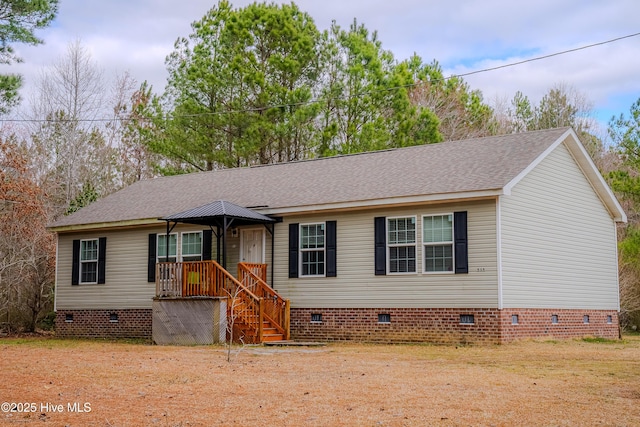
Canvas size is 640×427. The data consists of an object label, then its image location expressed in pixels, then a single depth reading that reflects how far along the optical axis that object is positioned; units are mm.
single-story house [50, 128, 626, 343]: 18031
